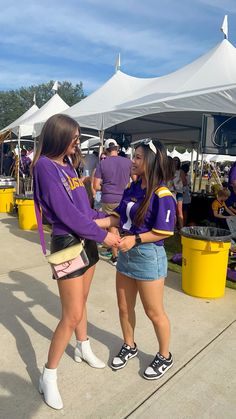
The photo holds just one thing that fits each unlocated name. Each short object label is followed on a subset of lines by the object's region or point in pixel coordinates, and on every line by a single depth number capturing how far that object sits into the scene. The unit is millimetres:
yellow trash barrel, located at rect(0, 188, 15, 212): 9719
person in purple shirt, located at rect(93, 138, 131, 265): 5180
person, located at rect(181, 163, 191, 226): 8609
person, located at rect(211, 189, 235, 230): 6379
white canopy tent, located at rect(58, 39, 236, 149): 5488
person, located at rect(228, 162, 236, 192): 5706
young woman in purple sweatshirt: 2018
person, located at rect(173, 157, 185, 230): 7988
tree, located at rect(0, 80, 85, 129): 81875
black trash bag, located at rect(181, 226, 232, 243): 4294
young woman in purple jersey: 2264
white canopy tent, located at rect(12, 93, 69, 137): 12203
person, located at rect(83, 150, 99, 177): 8391
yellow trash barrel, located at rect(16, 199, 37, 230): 7559
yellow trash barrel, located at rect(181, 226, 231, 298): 4020
